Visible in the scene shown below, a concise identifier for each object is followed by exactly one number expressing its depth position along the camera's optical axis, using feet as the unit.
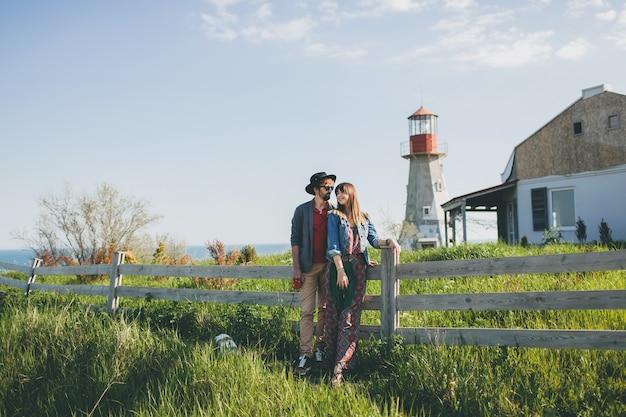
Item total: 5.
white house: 56.03
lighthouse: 121.49
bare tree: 84.23
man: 19.30
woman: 18.30
